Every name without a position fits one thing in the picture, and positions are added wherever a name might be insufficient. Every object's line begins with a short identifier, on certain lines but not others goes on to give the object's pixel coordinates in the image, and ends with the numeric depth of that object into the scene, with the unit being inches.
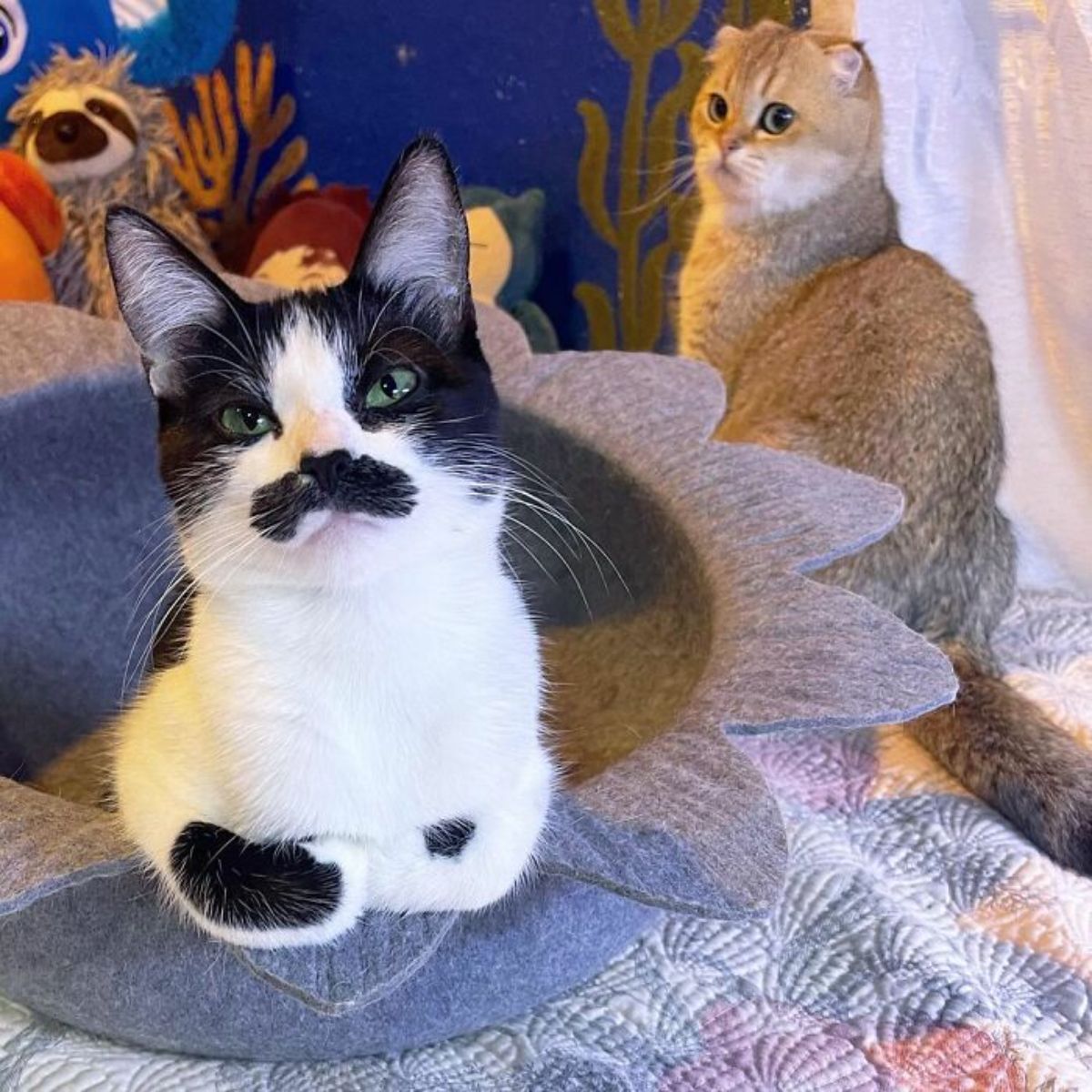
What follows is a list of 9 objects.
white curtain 51.3
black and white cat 24.9
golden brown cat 42.1
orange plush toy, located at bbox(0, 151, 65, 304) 55.6
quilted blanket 30.8
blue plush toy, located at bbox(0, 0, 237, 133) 60.2
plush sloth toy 58.1
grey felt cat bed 26.9
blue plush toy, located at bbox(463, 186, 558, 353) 61.6
